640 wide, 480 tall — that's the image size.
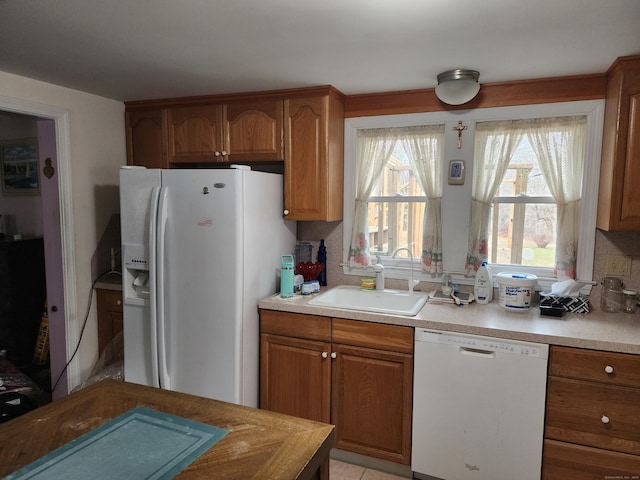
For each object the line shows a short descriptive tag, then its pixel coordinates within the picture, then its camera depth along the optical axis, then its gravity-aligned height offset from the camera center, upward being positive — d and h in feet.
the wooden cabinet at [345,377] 7.29 -3.09
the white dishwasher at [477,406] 6.40 -3.14
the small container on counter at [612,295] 7.48 -1.51
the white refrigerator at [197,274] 7.50 -1.28
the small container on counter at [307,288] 8.56 -1.68
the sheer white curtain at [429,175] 8.61 +0.65
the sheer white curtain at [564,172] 7.71 +0.67
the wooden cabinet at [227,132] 8.66 +1.52
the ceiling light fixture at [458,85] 7.16 +2.08
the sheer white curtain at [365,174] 8.98 +0.69
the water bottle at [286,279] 8.29 -1.45
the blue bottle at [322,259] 9.51 -1.20
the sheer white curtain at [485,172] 8.08 +0.69
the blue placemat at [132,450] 3.21 -2.03
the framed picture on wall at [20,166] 11.89 +0.99
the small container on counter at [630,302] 7.31 -1.60
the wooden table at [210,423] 3.34 -2.04
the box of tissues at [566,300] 7.27 -1.58
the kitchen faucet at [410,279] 8.61 -1.47
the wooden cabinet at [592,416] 5.96 -2.98
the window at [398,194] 8.68 +0.26
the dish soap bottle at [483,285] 7.97 -1.45
